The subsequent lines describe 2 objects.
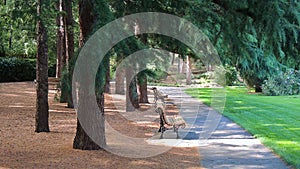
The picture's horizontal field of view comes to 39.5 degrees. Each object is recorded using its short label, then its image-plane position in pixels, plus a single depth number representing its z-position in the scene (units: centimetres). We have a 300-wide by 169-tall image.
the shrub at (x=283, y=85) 2514
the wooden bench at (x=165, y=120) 995
